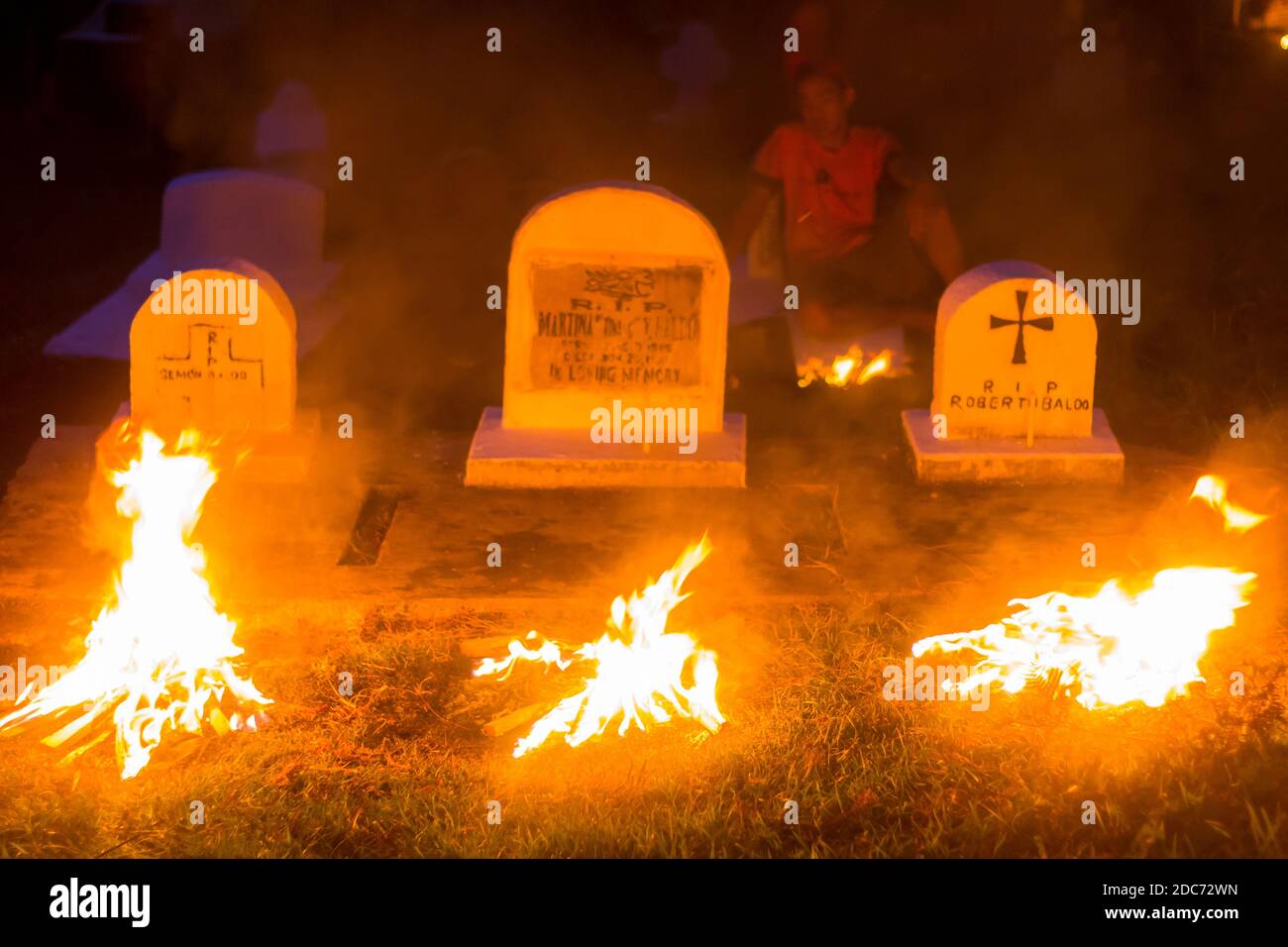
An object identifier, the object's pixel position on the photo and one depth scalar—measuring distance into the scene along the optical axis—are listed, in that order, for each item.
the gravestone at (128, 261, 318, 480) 7.05
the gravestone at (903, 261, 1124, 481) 7.24
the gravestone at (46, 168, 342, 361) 9.64
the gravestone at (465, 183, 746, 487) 7.13
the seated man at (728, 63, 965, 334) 8.66
